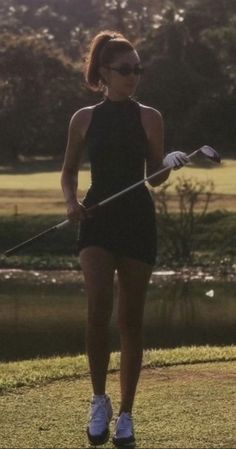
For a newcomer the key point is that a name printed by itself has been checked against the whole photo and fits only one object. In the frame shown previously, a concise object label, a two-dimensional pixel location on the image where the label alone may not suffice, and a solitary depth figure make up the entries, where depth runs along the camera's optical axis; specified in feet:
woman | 28.64
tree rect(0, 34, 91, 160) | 265.14
